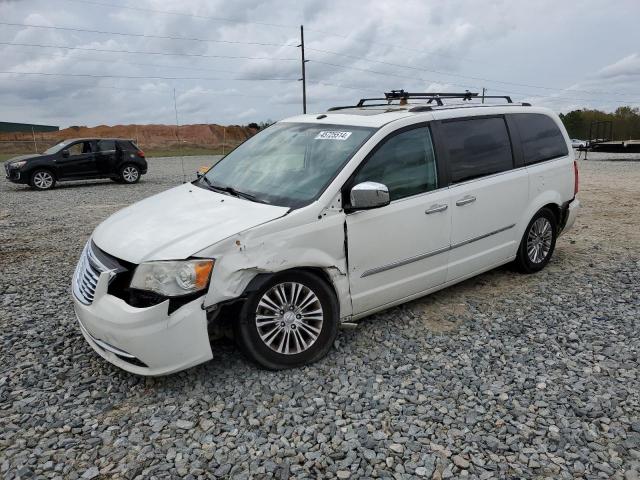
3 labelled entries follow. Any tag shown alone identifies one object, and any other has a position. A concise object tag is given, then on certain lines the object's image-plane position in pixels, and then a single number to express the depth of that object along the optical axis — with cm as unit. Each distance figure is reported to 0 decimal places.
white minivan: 317
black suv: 1516
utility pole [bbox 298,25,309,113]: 4081
